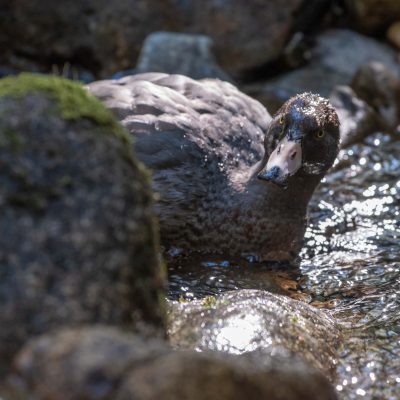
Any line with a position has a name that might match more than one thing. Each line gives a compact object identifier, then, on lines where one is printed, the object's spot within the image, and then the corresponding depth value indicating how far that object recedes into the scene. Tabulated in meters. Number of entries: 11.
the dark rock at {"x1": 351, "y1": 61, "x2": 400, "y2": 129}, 18.38
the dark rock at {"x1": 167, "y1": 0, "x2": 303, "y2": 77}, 19.94
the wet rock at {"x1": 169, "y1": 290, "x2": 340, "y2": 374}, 7.00
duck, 11.46
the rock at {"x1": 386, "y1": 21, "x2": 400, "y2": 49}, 21.44
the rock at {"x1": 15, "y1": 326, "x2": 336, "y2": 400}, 4.31
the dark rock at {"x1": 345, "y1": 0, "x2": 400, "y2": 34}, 21.55
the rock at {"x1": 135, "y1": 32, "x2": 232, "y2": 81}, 17.56
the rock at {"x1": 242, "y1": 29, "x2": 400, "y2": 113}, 18.41
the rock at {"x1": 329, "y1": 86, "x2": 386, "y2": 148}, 16.87
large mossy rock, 4.93
